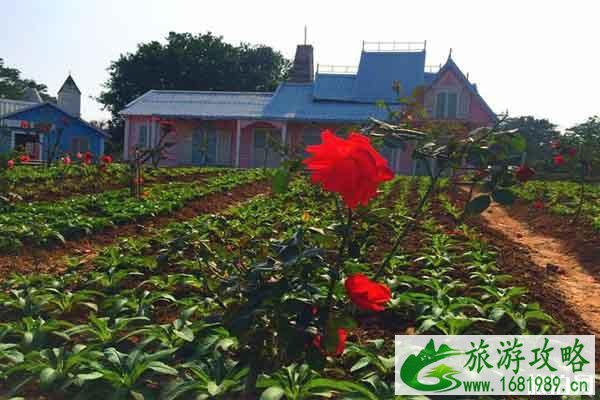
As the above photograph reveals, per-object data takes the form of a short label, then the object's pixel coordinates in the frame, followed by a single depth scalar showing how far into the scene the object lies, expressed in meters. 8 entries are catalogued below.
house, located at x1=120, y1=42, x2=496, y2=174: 24.31
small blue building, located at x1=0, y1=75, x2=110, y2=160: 29.09
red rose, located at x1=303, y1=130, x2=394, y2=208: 1.56
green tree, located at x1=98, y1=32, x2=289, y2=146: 41.03
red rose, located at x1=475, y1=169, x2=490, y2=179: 2.06
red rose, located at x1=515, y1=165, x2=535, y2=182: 2.34
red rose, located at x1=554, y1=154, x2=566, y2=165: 7.46
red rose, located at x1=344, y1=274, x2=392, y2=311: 1.77
